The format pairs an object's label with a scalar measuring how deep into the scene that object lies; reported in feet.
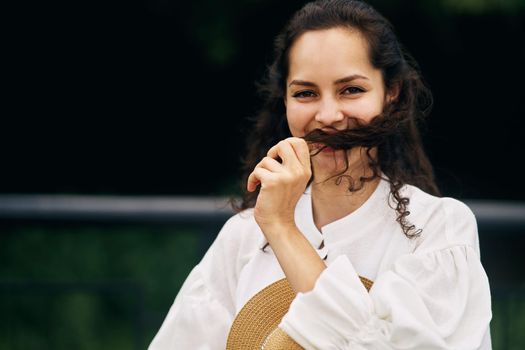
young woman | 7.33
